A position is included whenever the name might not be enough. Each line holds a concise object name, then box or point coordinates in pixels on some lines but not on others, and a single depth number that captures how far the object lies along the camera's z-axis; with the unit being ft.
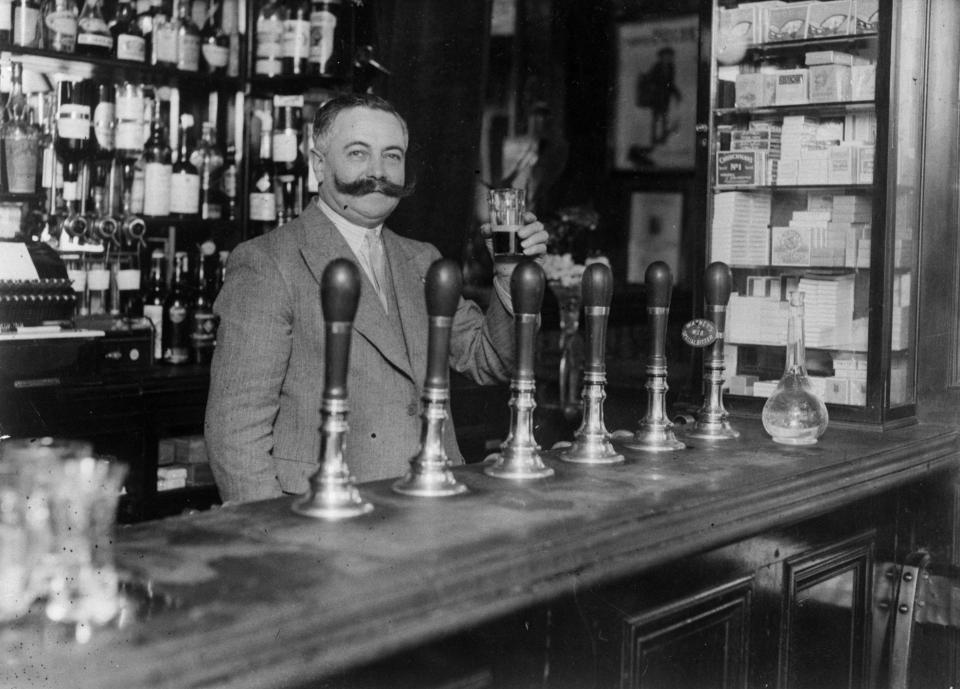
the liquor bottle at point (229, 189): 13.26
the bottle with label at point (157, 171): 12.44
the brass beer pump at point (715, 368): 7.64
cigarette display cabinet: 9.12
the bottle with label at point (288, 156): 13.21
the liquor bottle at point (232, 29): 13.25
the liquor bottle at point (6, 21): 11.27
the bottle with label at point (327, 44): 13.15
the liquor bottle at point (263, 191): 13.16
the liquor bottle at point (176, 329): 12.56
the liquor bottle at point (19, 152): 11.15
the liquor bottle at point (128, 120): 12.18
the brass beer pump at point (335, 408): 4.66
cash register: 10.04
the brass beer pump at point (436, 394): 5.24
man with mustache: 7.24
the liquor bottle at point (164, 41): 12.42
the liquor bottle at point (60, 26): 11.59
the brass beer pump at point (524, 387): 5.83
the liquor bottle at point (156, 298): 12.59
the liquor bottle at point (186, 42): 12.70
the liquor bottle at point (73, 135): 11.67
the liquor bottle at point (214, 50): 13.01
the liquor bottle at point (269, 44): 13.05
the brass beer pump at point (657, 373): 6.97
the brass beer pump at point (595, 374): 6.41
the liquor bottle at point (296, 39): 13.01
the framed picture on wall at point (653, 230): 20.74
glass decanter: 7.53
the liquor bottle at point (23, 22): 11.33
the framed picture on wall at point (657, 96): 20.85
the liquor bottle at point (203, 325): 12.55
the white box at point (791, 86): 9.89
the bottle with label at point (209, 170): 13.11
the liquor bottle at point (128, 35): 12.04
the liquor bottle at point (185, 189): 12.63
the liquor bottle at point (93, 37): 11.89
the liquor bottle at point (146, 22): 12.51
